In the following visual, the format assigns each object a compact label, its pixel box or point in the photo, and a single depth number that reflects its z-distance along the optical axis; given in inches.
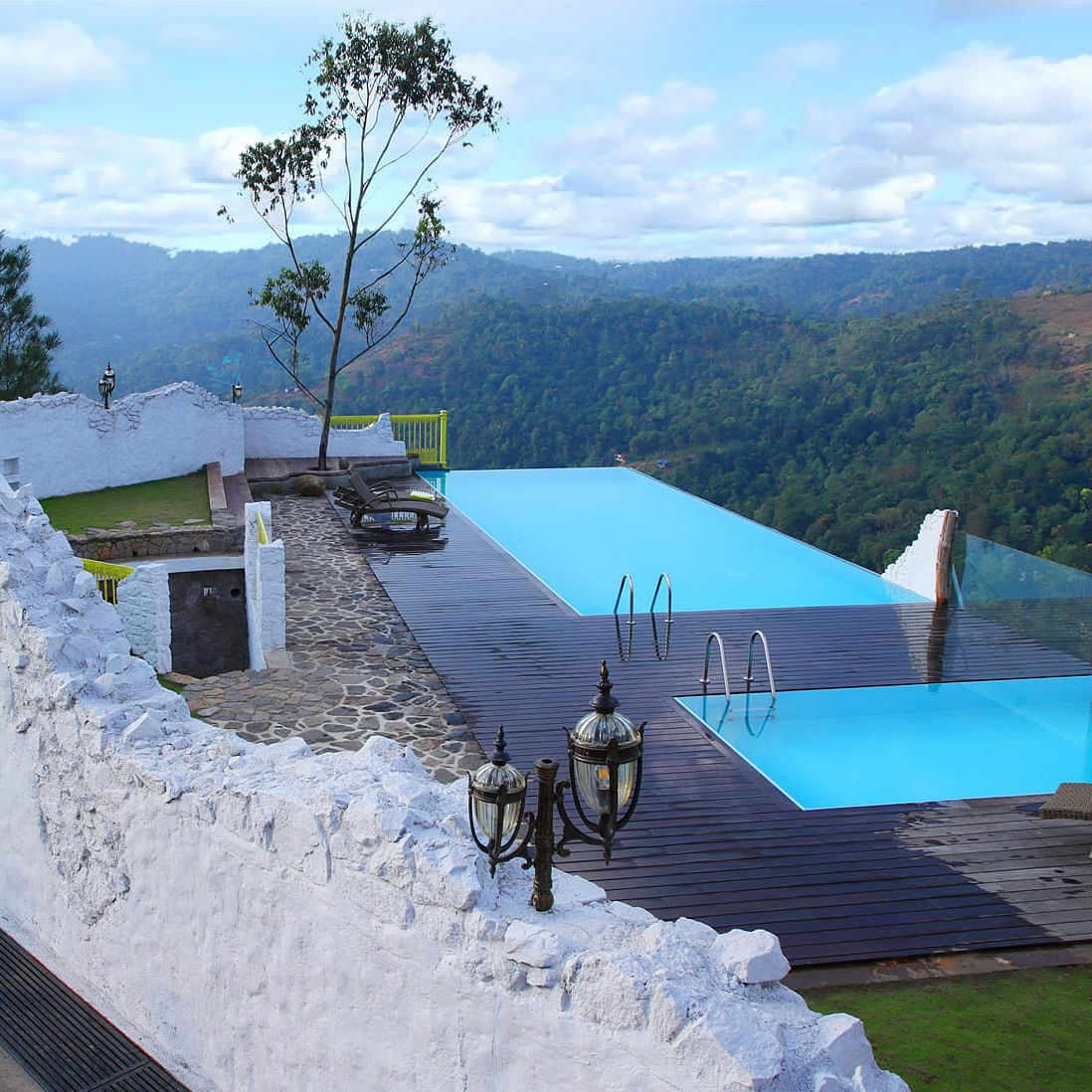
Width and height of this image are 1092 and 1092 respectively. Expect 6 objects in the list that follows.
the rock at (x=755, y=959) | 142.6
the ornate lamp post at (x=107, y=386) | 670.5
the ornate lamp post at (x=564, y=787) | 146.9
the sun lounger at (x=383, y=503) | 618.2
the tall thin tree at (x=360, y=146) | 709.3
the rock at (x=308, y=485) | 708.7
